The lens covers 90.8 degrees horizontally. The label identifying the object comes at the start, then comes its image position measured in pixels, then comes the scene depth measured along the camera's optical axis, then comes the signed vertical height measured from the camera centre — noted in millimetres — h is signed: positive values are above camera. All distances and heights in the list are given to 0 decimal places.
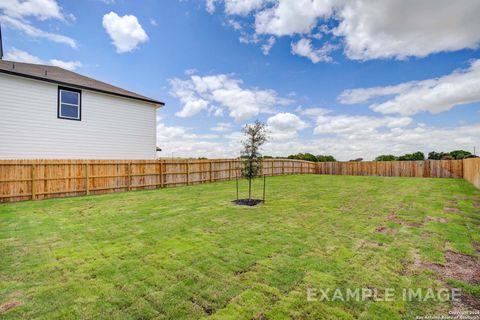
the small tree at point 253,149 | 8055 +372
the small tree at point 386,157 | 29238 +433
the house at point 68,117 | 10195 +2098
